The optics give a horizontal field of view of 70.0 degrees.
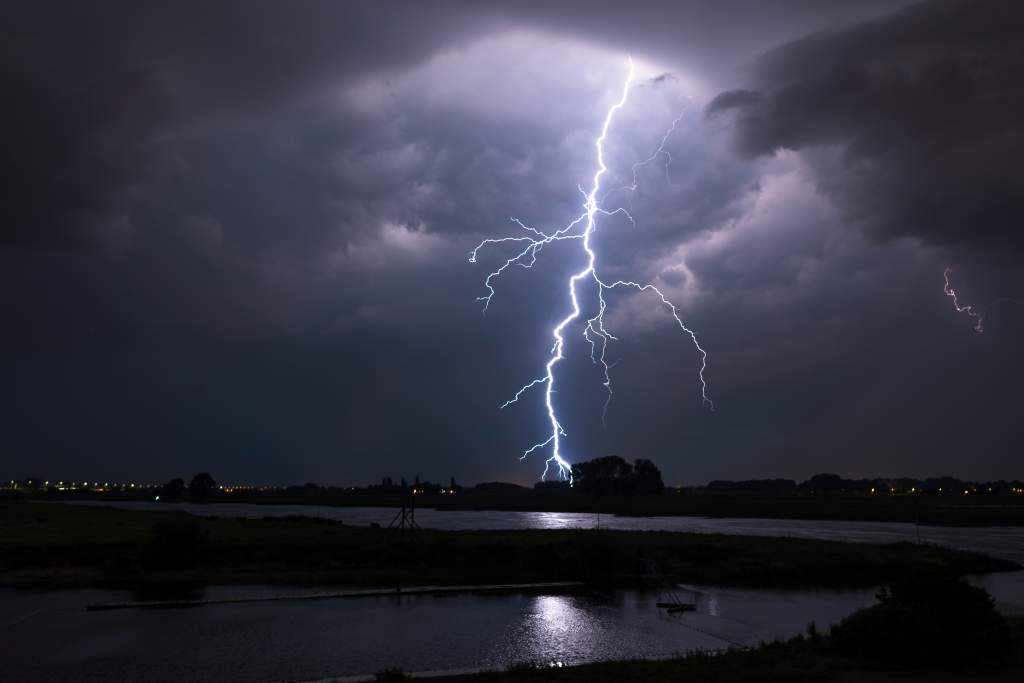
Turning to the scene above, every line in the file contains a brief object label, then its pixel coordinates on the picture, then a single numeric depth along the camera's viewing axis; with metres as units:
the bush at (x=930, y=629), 17.75
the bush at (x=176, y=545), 40.22
